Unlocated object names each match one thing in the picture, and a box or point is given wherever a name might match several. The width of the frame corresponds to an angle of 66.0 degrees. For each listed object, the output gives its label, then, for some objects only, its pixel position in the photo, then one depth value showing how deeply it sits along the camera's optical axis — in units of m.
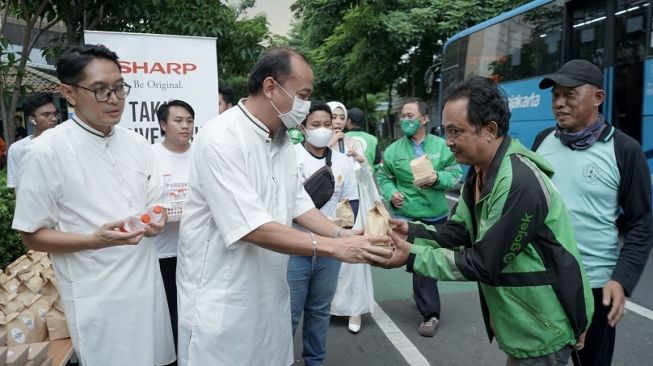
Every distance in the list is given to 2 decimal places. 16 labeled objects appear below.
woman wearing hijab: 4.06
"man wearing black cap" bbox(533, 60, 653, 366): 2.26
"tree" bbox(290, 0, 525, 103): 14.73
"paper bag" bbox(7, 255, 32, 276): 2.98
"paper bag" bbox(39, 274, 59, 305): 2.72
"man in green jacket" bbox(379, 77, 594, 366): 1.76
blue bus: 6.74
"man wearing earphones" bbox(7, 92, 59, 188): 4.81
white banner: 3.98
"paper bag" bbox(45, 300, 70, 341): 2.49
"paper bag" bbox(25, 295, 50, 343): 2.46
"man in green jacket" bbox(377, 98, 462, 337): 4.11
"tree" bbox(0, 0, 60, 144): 4.37
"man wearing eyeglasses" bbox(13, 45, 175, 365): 1.90
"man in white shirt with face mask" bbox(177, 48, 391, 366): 1.86
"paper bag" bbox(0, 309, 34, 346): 2.35
